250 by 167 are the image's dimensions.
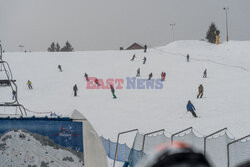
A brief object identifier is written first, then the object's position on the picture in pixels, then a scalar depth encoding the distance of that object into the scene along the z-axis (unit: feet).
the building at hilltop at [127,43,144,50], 572.42
